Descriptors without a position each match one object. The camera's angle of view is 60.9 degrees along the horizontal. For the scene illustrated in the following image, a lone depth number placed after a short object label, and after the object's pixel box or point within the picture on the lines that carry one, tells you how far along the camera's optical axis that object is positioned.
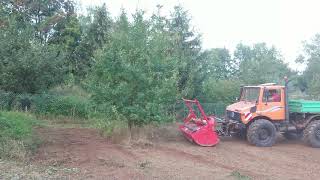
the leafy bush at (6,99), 12.52
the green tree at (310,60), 33.21
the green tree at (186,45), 13.98
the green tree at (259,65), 19.50
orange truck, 9.36
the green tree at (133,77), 8.80
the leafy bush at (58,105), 13.07
